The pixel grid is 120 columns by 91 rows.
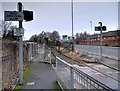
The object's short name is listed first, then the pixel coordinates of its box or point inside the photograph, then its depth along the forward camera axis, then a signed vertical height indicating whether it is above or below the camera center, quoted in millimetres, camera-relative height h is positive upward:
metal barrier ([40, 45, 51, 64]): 9266 -1562
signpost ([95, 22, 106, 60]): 10373 +1530
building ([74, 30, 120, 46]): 17560 +708
